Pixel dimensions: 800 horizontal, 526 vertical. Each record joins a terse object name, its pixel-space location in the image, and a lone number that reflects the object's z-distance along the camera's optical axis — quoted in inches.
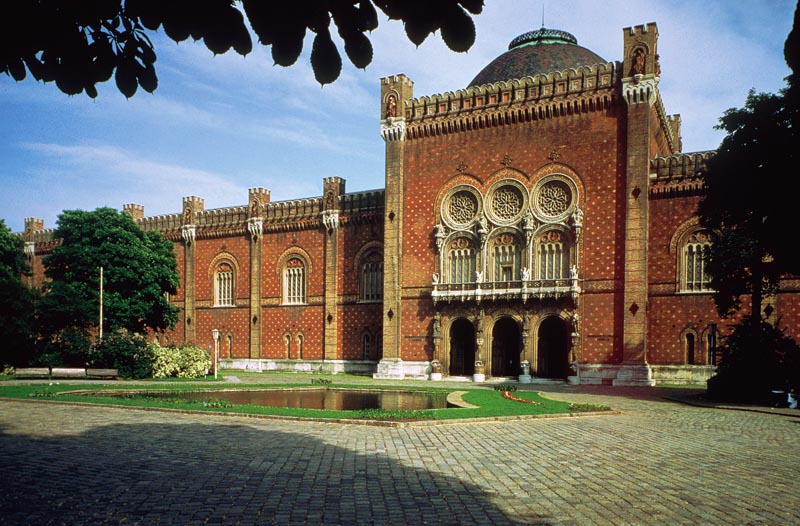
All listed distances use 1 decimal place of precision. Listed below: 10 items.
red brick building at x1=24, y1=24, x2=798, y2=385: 1316.4
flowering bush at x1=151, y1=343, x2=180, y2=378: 1229.7
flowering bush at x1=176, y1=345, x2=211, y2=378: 1274.6
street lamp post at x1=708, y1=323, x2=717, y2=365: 1268.5
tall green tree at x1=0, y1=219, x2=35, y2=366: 1213.7
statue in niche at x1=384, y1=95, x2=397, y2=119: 1596.9
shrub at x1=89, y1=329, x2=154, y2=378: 1193.4
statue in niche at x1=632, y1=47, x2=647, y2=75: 1322.6
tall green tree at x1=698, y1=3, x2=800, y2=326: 359.9
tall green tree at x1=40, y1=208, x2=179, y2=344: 1526.8
